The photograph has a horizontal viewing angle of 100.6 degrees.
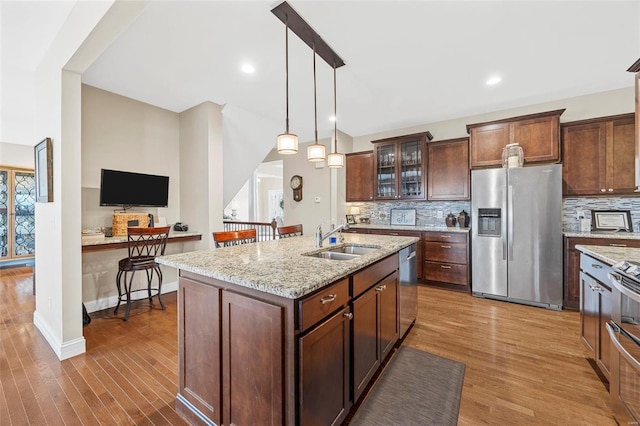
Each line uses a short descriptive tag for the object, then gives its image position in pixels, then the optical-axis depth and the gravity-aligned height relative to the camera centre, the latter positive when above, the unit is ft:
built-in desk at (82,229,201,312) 9.88 -2.38
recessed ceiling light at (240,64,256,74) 9.35 +5.13
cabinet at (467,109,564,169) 11.37 +3.30
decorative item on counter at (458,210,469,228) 13.91 -0.51
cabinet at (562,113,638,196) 10.41 +2.18
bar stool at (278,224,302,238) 10.52 -0.80
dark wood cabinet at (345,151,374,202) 16.75 +2.26
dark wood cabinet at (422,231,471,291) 12.89 -2.45
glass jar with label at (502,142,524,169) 11.76 +2.44
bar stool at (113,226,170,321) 9.72 -1.46
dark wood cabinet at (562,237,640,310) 10.46 -2.46
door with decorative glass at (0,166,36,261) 18.48 +0.02
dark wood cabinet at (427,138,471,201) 13.70 +2.13
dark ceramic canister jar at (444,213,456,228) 14.44 -0.53
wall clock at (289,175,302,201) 19.27 +1.81
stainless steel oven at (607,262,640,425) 4.44 -2.40
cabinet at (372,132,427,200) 14.90 +2.53
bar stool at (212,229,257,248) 7.97 -0.82
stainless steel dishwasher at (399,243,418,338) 8.04 -2.47
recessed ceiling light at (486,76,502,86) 10.52 +5.23
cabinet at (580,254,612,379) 5.79 -2.39
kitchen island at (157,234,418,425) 3.85 -2.11
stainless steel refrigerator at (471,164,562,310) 10.71 -1.05
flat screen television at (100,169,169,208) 10.88 +1.02
